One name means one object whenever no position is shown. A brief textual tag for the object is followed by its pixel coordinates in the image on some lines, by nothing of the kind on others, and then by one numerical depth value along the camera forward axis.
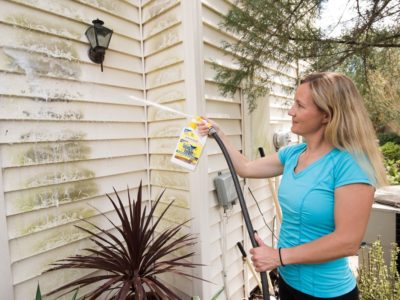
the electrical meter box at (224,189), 2.30
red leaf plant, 1.61
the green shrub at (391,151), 8.83
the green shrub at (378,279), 2.04
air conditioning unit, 2.69
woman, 1.07
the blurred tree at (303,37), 2.15
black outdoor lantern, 1.95
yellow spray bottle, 1.56
